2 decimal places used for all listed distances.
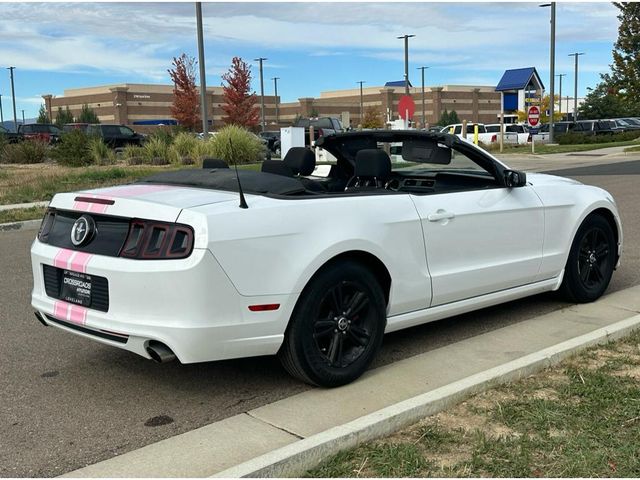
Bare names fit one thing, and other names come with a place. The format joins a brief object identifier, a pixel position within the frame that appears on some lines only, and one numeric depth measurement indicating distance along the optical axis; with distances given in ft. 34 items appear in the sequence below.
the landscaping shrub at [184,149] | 79.83
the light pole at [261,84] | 229.68
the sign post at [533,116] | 102.94
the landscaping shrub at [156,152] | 81.92
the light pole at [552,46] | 121.39
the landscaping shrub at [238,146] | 78.38
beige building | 302.45
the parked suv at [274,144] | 112.88
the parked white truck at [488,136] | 139.33
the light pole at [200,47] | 72.54
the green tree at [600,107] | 265.75
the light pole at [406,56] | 149.65
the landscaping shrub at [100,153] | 81.41
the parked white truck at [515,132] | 146.20
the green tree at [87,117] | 214.07
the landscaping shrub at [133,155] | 82.65
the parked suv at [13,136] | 113.09
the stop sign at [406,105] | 69.41
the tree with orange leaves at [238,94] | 219.20
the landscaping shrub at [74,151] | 80.94
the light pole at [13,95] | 253.47
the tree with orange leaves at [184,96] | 213.05
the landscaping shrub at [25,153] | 87.20
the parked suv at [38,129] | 138.25
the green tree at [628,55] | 128.98
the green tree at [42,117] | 188.05
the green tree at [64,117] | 219.53
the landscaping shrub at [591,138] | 136.77
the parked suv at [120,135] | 120.67
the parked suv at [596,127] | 157.33
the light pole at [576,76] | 264.52
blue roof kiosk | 252.62
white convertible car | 12.12
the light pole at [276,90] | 291.52
